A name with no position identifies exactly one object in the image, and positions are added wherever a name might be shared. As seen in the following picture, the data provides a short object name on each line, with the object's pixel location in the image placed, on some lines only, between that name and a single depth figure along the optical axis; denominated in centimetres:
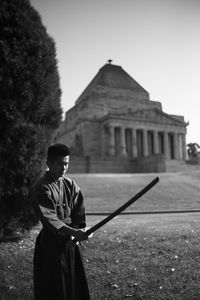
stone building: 6238
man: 329
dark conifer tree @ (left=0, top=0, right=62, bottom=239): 768
